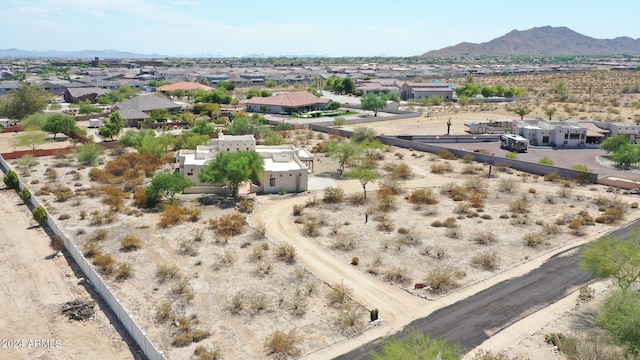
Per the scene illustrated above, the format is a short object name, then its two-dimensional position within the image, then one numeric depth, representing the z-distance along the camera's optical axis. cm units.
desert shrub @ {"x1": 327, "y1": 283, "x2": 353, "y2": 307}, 2698
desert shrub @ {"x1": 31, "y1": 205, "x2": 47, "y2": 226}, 3778
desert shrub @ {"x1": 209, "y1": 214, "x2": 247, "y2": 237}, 3684
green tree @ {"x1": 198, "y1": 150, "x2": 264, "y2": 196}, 4397
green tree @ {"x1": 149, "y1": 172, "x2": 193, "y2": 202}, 4231
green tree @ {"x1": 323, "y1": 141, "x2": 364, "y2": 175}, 5506
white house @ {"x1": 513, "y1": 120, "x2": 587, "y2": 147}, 6969
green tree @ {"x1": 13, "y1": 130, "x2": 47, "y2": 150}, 6538
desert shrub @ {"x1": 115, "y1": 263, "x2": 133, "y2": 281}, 2984
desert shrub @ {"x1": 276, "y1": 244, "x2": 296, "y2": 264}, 3231
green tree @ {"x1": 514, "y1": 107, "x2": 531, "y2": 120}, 9106
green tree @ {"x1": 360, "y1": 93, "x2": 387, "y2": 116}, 10031
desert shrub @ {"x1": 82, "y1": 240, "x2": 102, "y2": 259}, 3275
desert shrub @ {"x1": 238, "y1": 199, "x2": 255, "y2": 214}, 4211
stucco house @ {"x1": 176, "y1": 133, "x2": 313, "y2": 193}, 4810
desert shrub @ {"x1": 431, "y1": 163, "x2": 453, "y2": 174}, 5606
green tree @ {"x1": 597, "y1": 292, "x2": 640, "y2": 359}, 1920
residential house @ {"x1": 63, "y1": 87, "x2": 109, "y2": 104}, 11933
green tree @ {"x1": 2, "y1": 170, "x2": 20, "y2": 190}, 4802
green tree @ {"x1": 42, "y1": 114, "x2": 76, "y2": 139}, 7294
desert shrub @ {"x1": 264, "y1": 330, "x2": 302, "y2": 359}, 2220
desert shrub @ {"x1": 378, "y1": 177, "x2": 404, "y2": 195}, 4782
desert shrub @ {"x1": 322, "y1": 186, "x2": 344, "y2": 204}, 4497
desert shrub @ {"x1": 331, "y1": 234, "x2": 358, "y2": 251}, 3447
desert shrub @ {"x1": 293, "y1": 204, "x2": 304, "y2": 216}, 4154
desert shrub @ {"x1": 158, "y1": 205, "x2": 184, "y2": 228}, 3847
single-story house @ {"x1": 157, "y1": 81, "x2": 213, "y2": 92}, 13325
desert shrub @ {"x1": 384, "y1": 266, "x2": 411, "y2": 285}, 2966
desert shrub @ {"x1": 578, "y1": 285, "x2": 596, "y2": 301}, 2731
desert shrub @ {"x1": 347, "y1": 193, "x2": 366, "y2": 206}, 4466
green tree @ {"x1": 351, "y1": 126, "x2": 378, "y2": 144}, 6962
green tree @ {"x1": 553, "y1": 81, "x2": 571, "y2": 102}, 11776
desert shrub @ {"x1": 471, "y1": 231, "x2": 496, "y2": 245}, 3556
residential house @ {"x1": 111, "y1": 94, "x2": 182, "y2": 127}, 8569
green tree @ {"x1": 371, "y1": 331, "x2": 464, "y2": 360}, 1777
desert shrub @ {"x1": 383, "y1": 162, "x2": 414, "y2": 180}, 5364
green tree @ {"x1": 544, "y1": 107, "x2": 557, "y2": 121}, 8938
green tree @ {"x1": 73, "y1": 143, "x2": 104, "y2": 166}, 5825
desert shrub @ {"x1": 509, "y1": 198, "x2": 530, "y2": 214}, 4219
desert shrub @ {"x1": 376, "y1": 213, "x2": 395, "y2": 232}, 3819
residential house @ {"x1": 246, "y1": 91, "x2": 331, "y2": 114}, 10294
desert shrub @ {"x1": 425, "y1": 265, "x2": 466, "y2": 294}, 2848
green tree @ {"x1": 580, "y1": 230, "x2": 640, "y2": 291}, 2466
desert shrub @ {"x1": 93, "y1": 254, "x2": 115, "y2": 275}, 3056
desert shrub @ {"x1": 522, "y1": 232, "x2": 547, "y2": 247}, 3506
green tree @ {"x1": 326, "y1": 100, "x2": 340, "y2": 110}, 10688
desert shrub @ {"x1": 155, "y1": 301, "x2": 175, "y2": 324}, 2506
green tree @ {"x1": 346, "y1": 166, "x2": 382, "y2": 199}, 4631
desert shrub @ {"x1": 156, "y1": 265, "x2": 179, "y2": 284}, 2965
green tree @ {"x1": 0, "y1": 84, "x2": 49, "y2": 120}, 8819
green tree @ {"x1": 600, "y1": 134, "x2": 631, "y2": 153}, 6075
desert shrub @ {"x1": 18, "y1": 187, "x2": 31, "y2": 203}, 4339
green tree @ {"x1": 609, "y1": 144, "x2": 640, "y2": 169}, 5566
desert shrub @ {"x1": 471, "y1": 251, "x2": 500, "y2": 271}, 3149
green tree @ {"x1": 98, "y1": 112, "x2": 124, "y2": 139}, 7144
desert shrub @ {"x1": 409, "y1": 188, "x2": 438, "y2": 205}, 4469
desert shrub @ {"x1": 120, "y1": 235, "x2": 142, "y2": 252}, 3398
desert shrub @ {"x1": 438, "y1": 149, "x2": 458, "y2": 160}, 6312
